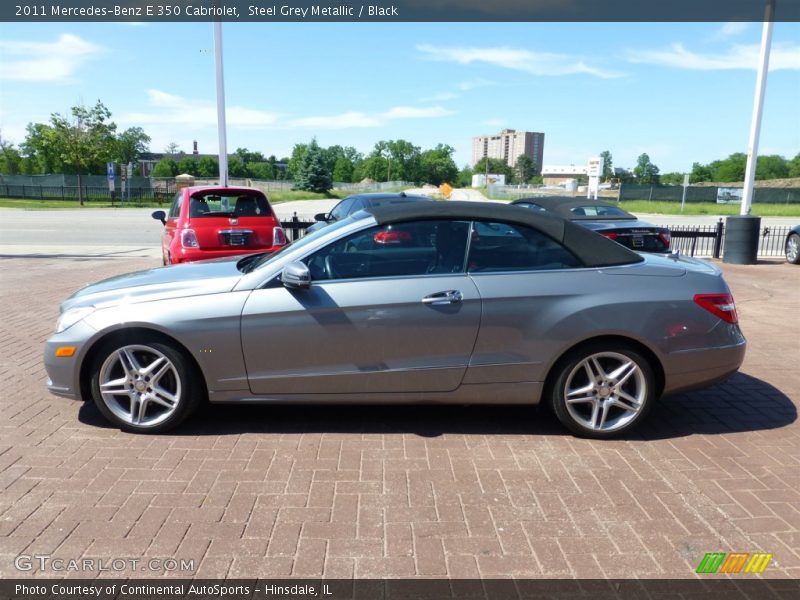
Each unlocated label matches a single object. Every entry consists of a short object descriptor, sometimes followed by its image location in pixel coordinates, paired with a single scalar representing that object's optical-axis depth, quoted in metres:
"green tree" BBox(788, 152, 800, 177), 111.88
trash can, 13.88
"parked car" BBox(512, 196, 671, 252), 10.14
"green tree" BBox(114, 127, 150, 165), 104.56
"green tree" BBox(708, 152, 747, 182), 110.62
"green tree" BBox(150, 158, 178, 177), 97.94
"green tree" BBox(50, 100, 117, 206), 44.81
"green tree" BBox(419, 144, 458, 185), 131.38
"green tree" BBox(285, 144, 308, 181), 113.49
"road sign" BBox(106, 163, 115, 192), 43.09
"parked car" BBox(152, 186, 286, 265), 8.57
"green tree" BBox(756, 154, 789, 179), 113.50
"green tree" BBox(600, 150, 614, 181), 118.16
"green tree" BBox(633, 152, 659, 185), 125.81
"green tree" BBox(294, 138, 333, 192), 64.44
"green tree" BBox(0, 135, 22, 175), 69.50
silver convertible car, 3.99
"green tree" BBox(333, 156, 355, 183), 124.81
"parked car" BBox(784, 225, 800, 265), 14.14
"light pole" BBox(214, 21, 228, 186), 12.45
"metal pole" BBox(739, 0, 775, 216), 13.30
